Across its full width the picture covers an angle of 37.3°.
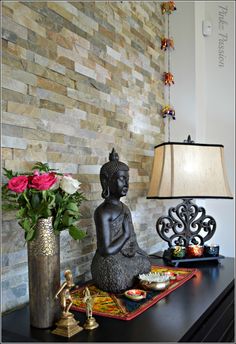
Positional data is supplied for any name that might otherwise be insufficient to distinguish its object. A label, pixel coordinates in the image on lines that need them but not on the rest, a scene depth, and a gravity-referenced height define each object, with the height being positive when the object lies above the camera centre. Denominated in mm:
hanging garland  2000 +726
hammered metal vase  871 -262
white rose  920 -32
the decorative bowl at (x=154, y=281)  1099 -347
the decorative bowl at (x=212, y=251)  1564 -353
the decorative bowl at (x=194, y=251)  1546 -349
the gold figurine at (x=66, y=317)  830 -350
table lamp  1489 -3
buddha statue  1088 -218
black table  823 -386
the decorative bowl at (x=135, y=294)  1021 -362
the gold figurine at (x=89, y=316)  863 -362
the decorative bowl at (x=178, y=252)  1521 -349
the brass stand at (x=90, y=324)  861 -376
